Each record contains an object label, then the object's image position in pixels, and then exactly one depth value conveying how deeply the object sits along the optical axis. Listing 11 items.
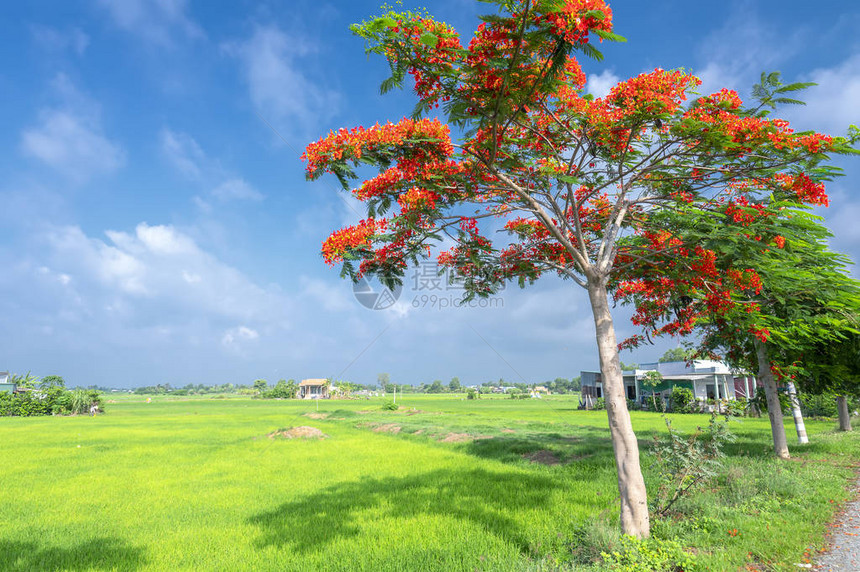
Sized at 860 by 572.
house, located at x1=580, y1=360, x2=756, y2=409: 46.19
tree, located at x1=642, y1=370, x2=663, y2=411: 47.25
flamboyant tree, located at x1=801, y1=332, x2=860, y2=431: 13.36
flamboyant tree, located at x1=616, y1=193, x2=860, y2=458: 7.32
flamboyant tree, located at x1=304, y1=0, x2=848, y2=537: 5.13
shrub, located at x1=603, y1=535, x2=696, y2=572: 5.59
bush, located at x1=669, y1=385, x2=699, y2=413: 43.27
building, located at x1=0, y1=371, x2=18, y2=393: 56.42
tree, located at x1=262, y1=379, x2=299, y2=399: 116.75
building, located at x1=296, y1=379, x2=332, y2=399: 113.08
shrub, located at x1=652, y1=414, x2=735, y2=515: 7.47
